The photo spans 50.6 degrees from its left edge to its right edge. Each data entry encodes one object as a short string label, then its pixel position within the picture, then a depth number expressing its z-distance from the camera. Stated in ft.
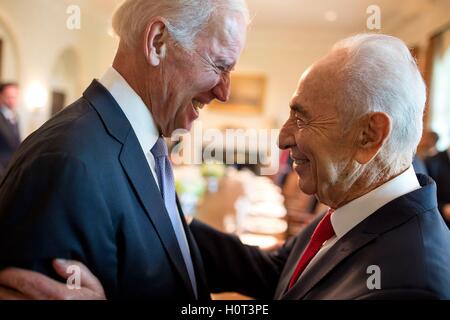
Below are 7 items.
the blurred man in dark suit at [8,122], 12.37
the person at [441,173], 14.26
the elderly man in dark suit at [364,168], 3.18
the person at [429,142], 16.21
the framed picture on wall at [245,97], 34.32
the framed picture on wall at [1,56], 23.29
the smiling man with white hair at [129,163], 2.80
